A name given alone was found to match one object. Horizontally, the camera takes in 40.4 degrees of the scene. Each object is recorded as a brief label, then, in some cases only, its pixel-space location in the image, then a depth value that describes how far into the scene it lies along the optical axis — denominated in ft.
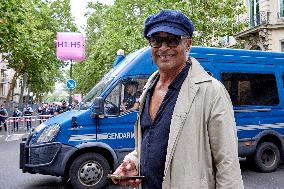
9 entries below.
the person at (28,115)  81.16
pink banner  60.75
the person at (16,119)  77.82
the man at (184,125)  6.49
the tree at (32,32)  53.42
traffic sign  74.18
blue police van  22.76
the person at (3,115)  79.82
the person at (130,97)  23.91
